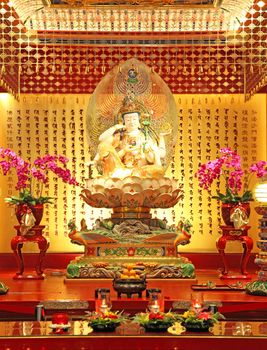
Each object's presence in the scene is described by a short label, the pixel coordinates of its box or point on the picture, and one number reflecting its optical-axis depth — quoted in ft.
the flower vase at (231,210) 26.09
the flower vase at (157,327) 12.51
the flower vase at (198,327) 12.55
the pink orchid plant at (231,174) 26.37
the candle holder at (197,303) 13.07
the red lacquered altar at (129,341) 12.11
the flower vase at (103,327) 12.53
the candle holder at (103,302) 13.16
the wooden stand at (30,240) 26.13
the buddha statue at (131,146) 26.69
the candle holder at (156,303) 13.05
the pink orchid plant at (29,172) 26.25
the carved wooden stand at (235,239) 26.11
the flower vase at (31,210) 26.07
